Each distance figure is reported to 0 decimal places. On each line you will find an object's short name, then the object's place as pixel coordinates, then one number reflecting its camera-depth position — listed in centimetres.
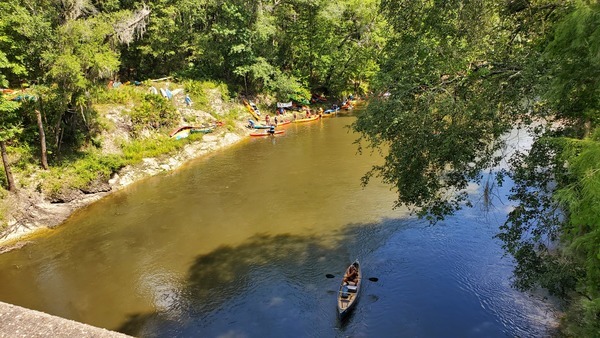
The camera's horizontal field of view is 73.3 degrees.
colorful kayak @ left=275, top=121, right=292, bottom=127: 3795
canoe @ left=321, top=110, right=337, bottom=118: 4190
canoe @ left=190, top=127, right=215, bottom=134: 3148
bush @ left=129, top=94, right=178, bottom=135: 2806
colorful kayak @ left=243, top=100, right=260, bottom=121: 3816
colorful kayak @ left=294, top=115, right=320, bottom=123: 3978
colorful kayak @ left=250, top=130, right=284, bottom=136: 3488
